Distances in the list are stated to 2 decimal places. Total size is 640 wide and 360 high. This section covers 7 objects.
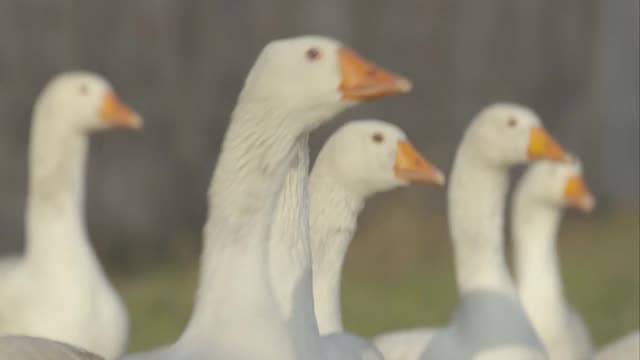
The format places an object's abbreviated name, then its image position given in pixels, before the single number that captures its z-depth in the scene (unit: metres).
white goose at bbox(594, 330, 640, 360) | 17.74
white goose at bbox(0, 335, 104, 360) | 11.90
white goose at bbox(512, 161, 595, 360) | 20.28
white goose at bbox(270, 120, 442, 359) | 15.13
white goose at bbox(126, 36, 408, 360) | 12.34
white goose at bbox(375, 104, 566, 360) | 17.02
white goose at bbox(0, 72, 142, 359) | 18.87
